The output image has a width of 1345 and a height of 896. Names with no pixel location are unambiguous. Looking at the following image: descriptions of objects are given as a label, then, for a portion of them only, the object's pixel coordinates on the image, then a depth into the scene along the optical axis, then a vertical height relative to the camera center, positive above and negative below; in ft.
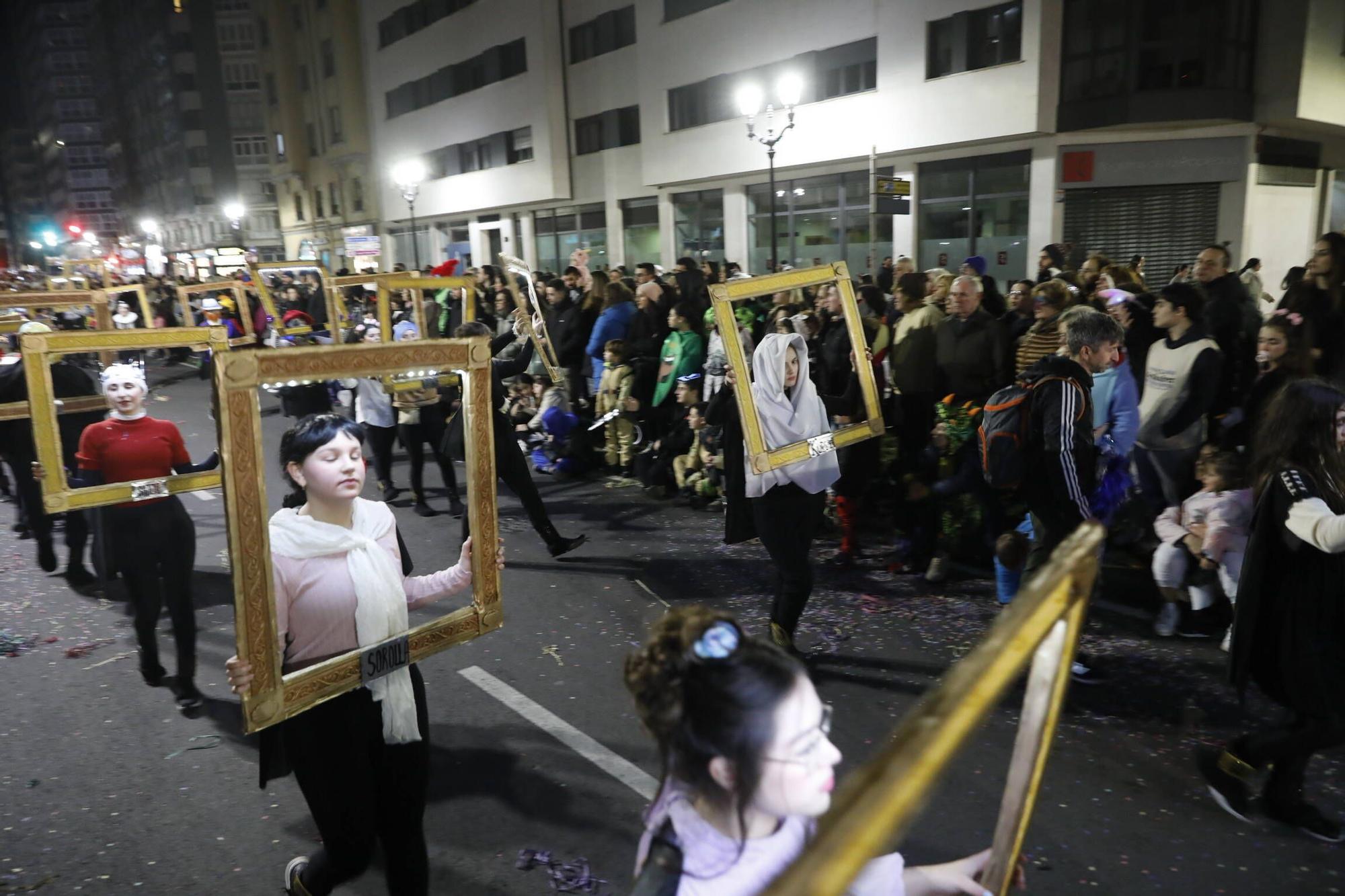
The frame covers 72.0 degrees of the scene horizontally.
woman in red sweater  16.08 -4.35
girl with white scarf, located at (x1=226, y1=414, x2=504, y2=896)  9.41 -3.91
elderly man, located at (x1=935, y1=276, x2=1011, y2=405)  22.57 -2.59
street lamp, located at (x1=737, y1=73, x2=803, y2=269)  48.93 +8.16
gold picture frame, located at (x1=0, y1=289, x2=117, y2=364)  23.99 -0.75
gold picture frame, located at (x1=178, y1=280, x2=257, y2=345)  37.46 -1.44
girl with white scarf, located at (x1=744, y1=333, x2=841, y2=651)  16.06 -3.92
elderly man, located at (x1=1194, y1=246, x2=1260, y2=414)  22.82 -2.11
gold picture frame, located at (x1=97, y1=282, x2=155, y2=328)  35.42 -1.18
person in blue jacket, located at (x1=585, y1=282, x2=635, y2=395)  33.78 -2.45
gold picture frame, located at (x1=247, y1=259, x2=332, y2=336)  43.70 -0.95
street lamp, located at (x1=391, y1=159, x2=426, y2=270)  92.49 +8.70
